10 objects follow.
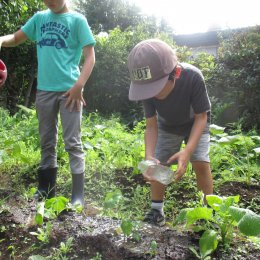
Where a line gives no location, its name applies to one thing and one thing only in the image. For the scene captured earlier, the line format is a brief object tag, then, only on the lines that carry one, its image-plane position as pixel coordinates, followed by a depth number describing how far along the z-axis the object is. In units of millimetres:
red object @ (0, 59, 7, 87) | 2225
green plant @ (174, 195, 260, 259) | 1520
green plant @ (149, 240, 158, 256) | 1678
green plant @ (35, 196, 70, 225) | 1947
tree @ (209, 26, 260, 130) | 5879
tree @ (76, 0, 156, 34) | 15031
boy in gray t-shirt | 1871
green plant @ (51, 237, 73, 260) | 1728
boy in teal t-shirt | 2477
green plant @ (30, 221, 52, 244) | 1854
